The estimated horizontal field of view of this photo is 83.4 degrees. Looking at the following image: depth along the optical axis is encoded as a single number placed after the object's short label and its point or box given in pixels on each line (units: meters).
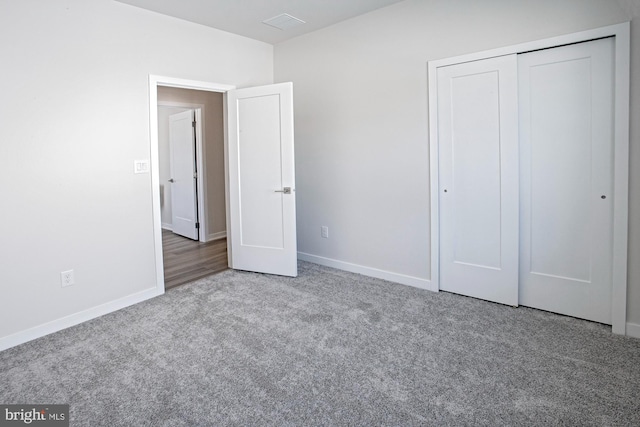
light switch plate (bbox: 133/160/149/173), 3.16
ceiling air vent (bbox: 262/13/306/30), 3.51
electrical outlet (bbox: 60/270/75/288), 2.73
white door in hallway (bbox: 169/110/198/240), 5.65
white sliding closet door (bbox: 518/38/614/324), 2.48
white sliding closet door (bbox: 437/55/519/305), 2.82
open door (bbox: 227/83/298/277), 3.66
